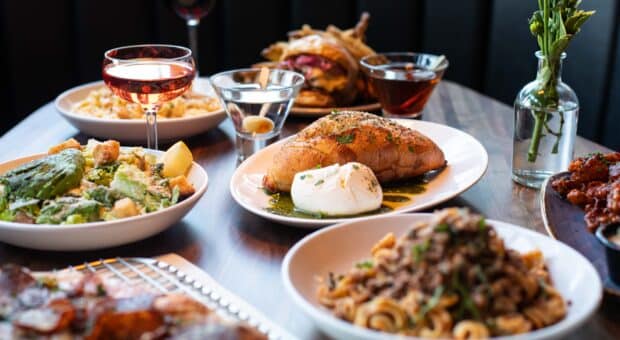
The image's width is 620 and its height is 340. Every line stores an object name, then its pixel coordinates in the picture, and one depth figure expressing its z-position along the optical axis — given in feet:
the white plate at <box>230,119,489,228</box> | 4.68
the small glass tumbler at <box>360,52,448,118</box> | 6.95
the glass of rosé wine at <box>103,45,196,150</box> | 5.48
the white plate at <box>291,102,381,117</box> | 7.19
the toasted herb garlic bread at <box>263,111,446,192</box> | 5.14
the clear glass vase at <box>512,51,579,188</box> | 5.33
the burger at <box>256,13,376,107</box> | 7.40
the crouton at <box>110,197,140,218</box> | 4.31
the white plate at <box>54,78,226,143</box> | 6.33
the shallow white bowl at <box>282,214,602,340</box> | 3.09
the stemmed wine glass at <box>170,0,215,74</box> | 8.76
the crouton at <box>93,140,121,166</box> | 4.92
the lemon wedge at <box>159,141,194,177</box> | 5.06
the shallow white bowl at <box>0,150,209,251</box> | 4.09
